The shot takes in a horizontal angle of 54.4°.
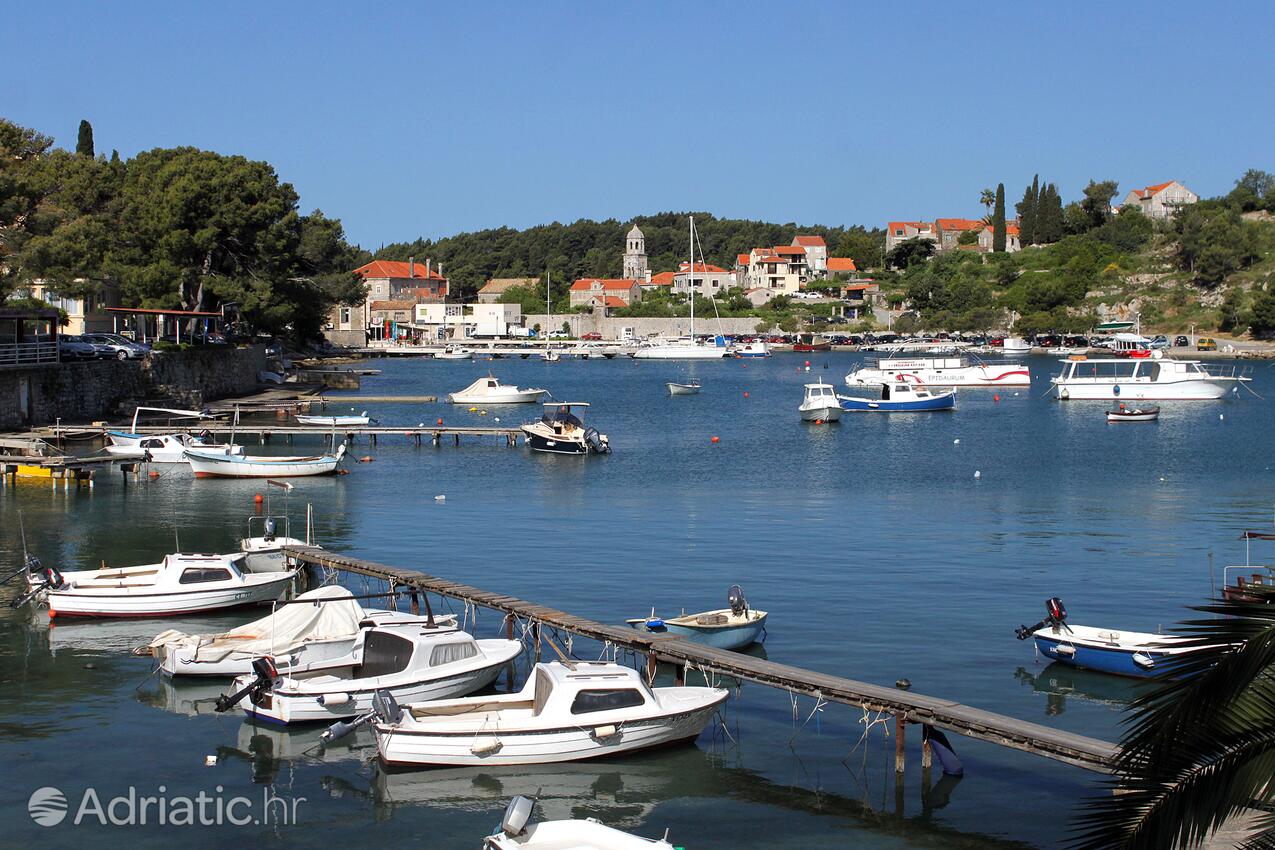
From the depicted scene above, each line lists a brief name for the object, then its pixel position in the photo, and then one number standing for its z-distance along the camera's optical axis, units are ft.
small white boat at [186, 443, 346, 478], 149.38
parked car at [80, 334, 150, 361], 198.70
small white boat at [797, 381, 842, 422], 235.40
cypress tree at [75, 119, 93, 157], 284.61
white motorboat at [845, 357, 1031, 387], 332.62
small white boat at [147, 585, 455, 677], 69.82
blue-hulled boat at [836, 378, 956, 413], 261.24
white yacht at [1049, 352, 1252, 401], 284.20
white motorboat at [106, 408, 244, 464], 150.61
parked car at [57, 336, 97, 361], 189.16
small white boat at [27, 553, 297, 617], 84.64
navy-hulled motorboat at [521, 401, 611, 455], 180.24
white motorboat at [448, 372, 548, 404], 269.44
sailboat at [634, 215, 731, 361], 498.28
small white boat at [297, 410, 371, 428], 195.88
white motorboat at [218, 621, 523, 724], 64.18
